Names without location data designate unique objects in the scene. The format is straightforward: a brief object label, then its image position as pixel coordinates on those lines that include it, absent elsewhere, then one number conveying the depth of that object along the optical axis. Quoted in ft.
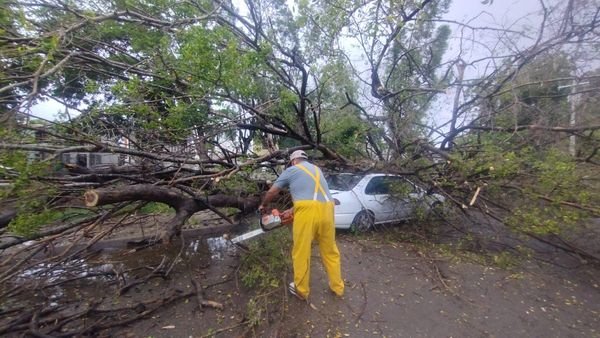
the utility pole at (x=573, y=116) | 16.01
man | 10.80
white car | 19.16
